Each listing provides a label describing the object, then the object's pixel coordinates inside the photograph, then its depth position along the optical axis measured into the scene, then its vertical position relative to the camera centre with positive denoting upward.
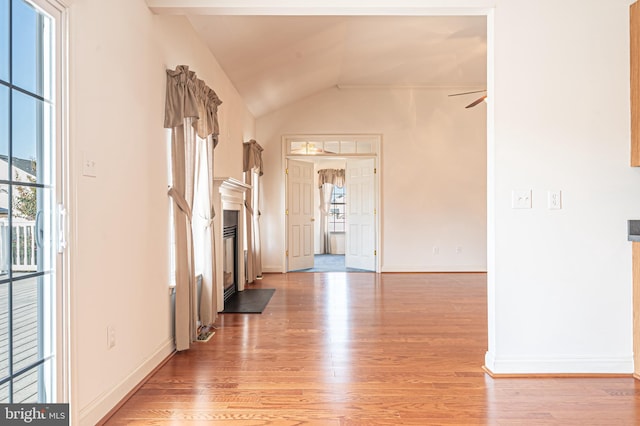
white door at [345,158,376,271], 7.35 +0.01
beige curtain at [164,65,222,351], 3.05 +0.26
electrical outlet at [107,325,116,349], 2.20 -0.65
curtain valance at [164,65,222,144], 3.04 +0.90
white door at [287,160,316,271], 7.38 +0.03
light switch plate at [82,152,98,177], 1.98 +0.25
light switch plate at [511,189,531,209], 2.73 +0.10
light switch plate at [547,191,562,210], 2.73 +0.09
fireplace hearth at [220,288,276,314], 4.41 -1.01
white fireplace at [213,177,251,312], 4.21 -0.07
